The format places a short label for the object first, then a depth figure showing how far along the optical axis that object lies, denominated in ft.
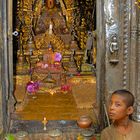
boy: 7.91
